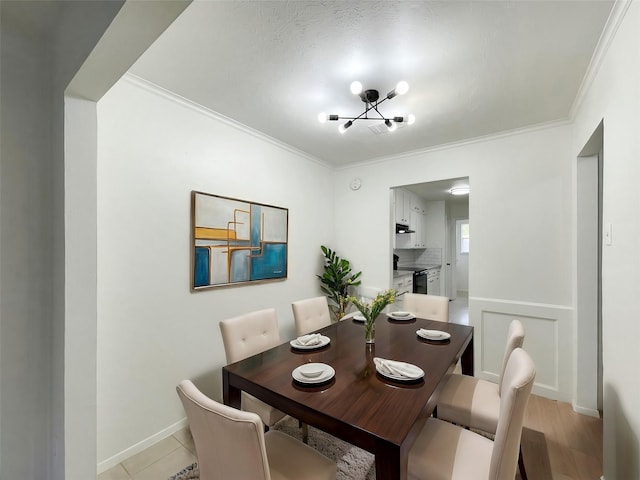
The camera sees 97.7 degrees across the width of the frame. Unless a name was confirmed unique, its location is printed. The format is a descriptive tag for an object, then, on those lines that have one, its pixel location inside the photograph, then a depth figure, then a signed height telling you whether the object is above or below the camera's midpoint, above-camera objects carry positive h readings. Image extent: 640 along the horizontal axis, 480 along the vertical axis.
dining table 0.99 -0.69
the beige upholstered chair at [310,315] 2.34 -0.67
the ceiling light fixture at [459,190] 4.59 +0.82
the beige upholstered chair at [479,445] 1.02 -0.95
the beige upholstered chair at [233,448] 0.88 -0.71
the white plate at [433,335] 1.88 -0.66
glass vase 1.81 -0.61
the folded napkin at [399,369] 1.35 -0.65
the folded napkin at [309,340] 1.80 -0.66
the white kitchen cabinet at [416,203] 5.00 +0.68
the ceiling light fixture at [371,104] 1.75 +0.97
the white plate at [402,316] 2.40 -0.67
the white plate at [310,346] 1.75 -0.68
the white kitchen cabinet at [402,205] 4.27 +0.55
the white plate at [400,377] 1.33 -0.66
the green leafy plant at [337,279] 3.51 -0.51
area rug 1.69 -1.44
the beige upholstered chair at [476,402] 1.56 -0.96
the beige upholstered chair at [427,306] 2.58 -0.64
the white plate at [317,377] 1.30 -0.66
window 7.22 +0.03
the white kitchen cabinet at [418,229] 5.15 +0.20
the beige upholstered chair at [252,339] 1.68 -0.69
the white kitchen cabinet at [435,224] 6.08 +0.33
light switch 1.50 +0.03
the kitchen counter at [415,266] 5.03 -0.55
